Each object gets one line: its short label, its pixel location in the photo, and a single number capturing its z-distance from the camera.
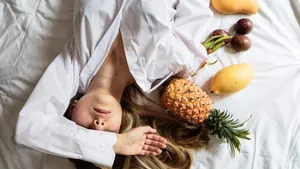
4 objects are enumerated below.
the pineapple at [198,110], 1.09
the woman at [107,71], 1.03
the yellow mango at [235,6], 1.27
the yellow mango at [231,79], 1.18
